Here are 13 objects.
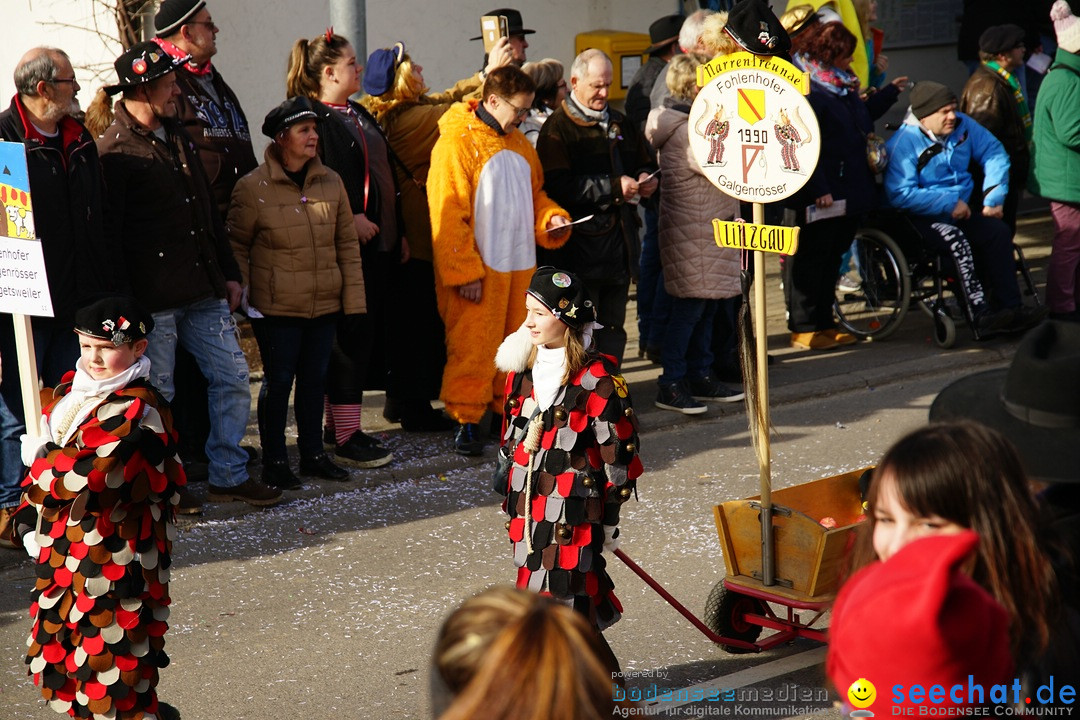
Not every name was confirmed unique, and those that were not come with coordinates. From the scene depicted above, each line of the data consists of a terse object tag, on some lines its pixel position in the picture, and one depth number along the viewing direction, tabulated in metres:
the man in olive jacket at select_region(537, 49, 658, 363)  15.78
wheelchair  19.66
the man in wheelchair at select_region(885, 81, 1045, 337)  19.37
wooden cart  9.61
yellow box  23.06
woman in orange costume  14.85
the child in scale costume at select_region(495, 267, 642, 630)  9.12
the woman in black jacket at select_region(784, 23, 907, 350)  18.67
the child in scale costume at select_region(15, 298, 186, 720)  8.51
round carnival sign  10.10
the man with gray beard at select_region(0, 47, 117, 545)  12.02
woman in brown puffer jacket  13.62
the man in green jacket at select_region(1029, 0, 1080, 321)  19.44
